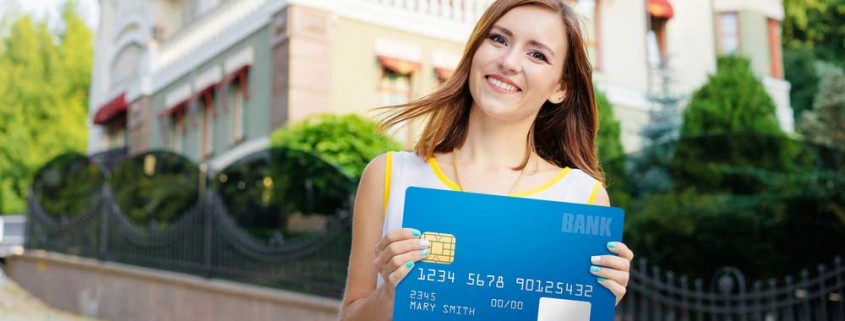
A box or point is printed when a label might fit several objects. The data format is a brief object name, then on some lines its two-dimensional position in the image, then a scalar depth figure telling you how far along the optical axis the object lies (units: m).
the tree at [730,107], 11.51
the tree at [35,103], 29.08
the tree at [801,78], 15.55
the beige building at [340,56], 11.77
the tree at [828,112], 11.70
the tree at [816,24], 17.14
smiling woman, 1.51
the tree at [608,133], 11.45
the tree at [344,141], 9.48
